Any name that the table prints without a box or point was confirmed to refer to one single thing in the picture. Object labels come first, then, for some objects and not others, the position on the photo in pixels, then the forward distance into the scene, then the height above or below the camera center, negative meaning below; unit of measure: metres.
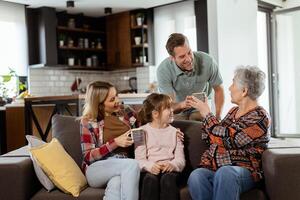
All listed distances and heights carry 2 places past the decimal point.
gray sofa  2.10 -0.44
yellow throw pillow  2.35 -0.45
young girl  2.36 -0.33
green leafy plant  5.71 +0.17
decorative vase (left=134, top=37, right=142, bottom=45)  7.09 +0.93
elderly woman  2.18 -0.33
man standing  2.92 +0.08
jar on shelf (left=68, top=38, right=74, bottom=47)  7.01 +0.92
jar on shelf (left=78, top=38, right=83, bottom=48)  7.23 +0.92
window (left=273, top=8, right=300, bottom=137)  6.36 +0.23
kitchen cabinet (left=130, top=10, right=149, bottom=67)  7.04 +0.96
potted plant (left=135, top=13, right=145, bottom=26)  7.03 +1.29
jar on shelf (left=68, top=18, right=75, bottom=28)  7.03 +1.26
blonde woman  2.36 -0.27
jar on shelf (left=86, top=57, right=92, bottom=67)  7.38 +0.59
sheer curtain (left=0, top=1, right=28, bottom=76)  6.16 +0.91
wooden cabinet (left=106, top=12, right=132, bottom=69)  7.20 +0.97
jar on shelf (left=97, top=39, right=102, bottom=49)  7.51 +0.93
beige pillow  2.38 -0.49
